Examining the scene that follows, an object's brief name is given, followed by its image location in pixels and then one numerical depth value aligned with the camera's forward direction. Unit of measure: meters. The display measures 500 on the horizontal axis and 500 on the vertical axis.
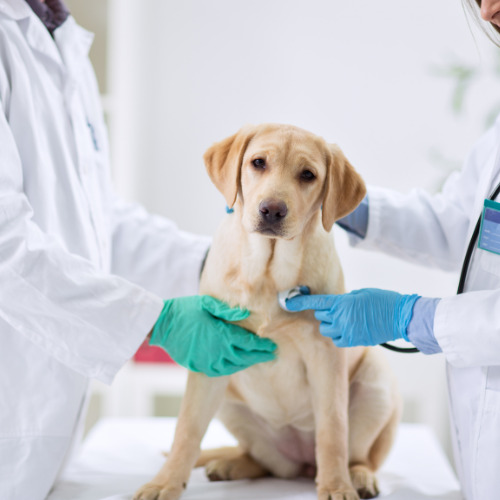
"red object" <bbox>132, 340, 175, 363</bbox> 3.04
